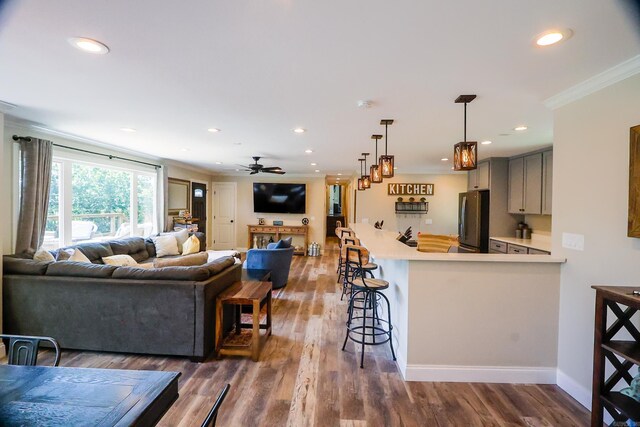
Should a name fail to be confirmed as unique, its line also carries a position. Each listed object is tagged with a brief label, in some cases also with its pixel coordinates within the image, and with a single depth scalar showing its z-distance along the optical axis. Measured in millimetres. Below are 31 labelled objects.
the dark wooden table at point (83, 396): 1014
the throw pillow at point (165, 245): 5355
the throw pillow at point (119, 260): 4023
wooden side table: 2742
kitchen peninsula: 2410
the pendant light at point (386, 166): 3264
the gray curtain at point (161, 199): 6031
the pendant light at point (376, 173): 3430
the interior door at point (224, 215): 8586
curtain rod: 3290
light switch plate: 2190
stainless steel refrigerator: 5297
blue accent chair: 4734
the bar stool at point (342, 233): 5202
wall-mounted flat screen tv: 8328
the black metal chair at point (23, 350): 1431
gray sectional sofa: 2656
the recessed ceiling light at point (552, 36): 1479
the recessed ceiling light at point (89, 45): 1600
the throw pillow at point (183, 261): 2945
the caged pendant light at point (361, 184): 4862
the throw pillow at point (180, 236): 5730
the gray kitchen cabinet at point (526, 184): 4426
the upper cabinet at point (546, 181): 4230
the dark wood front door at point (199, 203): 7594
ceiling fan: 5538
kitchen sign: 7199
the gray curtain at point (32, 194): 3295
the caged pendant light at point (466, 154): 2404
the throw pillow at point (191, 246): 5516
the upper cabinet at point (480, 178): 5359
